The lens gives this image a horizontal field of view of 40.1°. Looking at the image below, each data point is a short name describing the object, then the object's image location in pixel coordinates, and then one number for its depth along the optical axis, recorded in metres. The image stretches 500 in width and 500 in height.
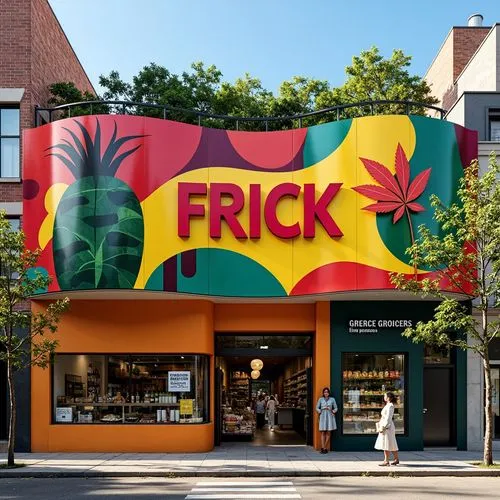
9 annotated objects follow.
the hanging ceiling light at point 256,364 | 26.77
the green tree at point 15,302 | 16.89
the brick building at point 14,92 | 20.23
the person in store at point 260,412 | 29.45
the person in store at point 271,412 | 27.86
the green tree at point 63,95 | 22.75
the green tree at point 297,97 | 31.19
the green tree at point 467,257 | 16.88
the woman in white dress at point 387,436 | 16.77
